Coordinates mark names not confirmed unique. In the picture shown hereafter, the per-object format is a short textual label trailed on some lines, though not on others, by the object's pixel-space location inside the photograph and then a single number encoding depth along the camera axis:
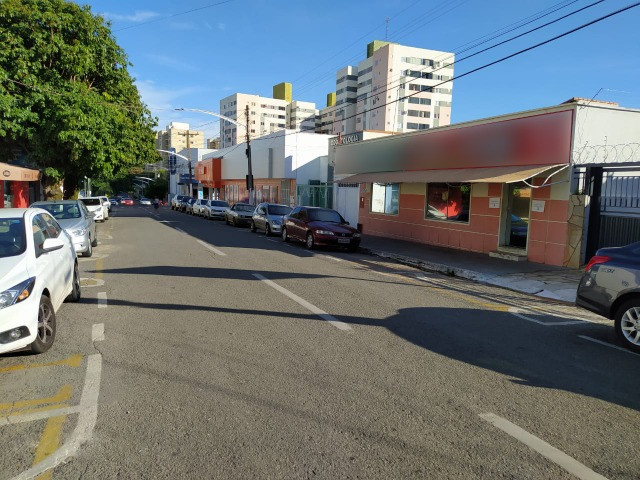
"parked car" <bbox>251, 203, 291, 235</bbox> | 21.28
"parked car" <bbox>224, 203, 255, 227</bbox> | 27.15
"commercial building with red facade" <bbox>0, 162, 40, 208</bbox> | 19.00
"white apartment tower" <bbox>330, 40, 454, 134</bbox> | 94.50
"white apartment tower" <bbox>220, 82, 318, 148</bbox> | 129.88
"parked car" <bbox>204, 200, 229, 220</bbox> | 33.69
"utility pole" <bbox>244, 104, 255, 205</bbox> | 32.45
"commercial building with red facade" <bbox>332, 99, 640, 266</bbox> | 12.38
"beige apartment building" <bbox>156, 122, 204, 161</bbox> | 136.66
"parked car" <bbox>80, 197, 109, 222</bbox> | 26.66
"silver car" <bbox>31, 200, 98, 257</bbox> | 12.52
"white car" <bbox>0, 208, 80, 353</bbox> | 4.63
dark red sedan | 15.99
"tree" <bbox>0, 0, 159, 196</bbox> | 20.75
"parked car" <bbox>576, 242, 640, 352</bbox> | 5.93
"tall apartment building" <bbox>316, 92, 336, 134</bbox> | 115.00
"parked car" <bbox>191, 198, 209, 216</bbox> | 37.12
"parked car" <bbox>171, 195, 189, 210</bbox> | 51.72
